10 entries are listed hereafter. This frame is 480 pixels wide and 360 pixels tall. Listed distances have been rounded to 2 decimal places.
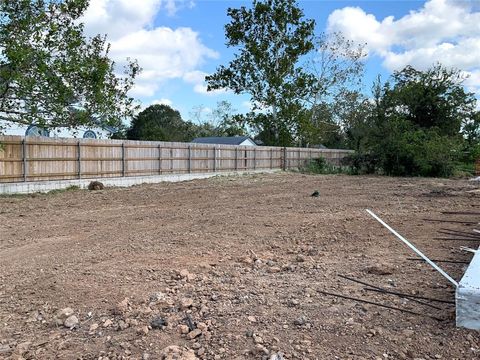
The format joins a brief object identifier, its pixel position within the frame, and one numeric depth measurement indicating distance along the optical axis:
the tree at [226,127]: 63.09
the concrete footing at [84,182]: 14.86
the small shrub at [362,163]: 28.41
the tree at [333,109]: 38.50
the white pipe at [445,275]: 3.89
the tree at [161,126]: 49.80
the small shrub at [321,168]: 30.09
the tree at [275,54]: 31.97
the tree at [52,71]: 13.64
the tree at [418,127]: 25.22
